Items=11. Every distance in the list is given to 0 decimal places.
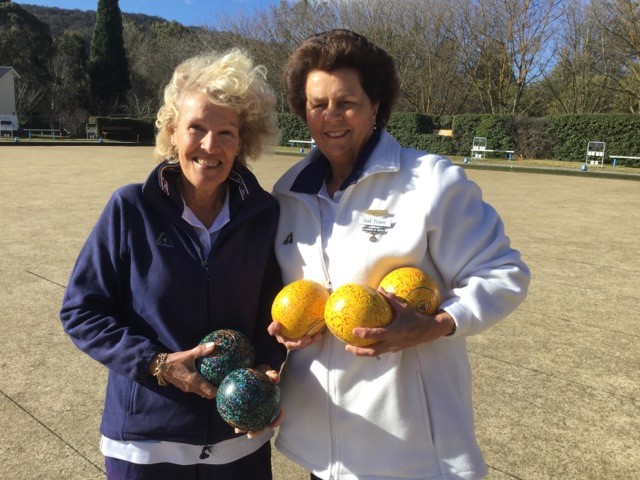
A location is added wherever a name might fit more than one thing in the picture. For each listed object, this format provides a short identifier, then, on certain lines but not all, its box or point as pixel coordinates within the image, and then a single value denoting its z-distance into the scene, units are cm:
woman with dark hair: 208
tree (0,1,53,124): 5153
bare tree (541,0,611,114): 3306
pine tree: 5412
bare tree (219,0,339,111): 4341
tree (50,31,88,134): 4903
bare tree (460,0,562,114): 3400
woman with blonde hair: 217
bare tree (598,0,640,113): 2953
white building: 5144
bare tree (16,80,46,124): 5084
